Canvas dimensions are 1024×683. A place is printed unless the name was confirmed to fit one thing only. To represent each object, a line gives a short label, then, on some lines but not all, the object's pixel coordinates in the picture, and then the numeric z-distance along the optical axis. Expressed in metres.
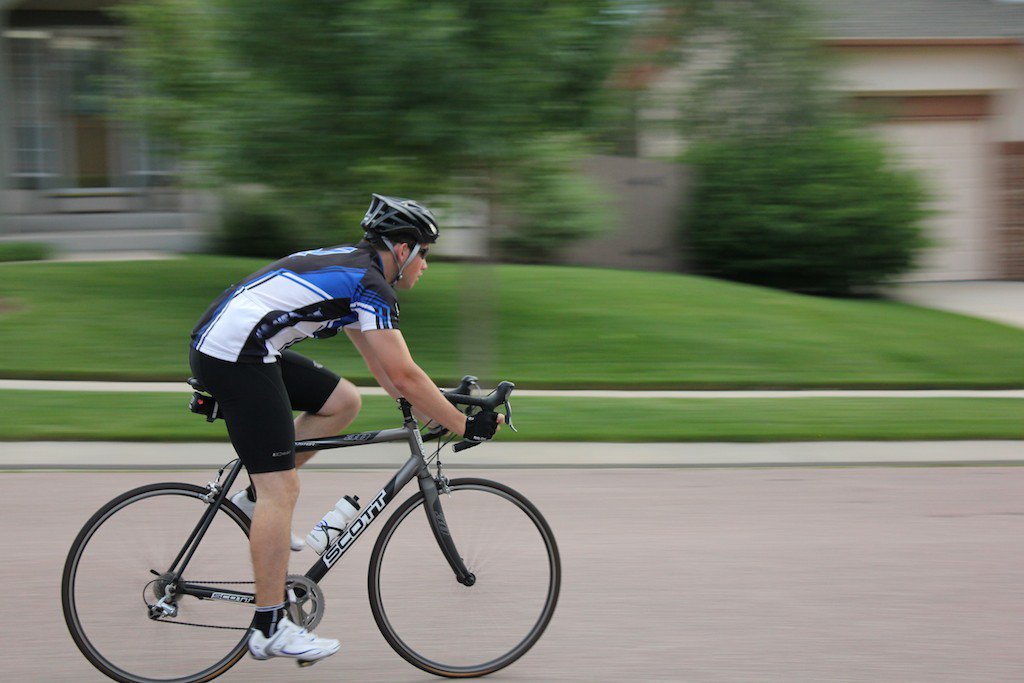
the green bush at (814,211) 14.53
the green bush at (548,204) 9.91
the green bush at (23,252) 15.15
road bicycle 4.18
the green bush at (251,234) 15.73
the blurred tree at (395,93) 8.45
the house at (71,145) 17.11
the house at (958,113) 17.56
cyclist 3.99
